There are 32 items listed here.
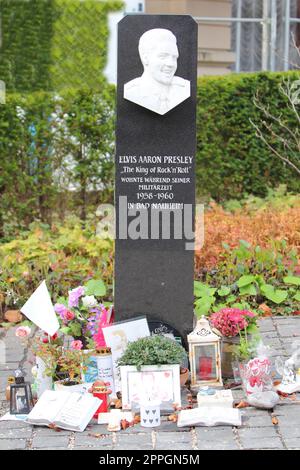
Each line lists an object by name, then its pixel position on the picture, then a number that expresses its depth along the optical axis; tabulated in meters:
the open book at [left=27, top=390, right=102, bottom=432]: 4.52
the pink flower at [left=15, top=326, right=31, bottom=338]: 5.03
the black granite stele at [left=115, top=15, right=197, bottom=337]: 5.26
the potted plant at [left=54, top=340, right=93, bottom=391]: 4.92
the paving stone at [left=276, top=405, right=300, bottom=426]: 4.52
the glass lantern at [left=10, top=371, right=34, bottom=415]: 4.77
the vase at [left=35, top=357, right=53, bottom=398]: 4.96
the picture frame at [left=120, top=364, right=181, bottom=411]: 4.79
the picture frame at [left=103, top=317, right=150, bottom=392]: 5.20
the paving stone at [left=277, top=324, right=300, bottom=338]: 6.13
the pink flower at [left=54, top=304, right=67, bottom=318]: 5.20
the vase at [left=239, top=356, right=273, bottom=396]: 4.84
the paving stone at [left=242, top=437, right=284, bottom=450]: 4.20
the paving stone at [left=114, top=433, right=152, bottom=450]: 4.27
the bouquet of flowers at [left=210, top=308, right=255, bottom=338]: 5.20
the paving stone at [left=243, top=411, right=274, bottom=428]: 4.52
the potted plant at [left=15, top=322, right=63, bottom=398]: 4.94
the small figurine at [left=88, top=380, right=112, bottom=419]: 4.75
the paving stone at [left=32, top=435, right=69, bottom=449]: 4.30
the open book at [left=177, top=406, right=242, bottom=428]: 4.51
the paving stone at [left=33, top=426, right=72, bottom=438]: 4.46
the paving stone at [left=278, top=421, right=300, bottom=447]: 4.31
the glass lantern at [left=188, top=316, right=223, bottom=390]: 5.10
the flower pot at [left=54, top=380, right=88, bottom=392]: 4.89
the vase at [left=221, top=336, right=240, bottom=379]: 5.24
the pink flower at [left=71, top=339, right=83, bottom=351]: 5.02
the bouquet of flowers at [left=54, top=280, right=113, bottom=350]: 5.28
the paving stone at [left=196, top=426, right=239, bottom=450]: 4.23
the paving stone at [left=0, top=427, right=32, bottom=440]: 4.43
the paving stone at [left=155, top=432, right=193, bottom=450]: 4.25
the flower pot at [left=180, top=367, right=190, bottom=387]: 5.15
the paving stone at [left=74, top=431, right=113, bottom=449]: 4.31
